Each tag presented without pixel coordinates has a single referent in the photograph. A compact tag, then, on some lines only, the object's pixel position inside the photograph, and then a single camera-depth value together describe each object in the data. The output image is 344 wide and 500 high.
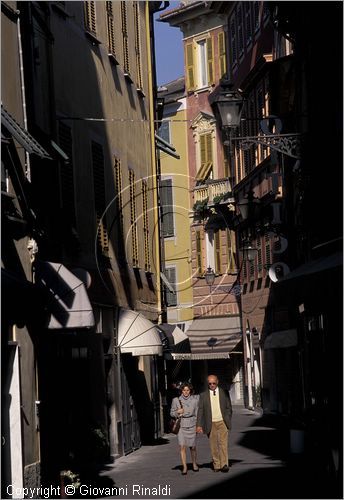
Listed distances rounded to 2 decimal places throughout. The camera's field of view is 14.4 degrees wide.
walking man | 23.41
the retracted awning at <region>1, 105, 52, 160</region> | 16.81
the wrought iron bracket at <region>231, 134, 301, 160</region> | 23.02
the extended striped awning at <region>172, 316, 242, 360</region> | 60.03
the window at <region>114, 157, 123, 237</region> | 29.99
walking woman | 23.88
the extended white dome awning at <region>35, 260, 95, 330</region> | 18.81
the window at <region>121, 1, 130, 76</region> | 32.28
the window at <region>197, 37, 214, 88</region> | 63.84
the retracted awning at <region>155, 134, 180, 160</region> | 37.32
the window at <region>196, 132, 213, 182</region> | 62.94
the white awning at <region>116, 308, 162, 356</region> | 29.06
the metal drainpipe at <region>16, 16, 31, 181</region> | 19.19
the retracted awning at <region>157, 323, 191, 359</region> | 34.69
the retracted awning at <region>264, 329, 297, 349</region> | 42.48
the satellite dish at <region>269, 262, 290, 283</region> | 34.72
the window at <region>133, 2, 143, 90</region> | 34.56
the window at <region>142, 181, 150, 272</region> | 34.09
